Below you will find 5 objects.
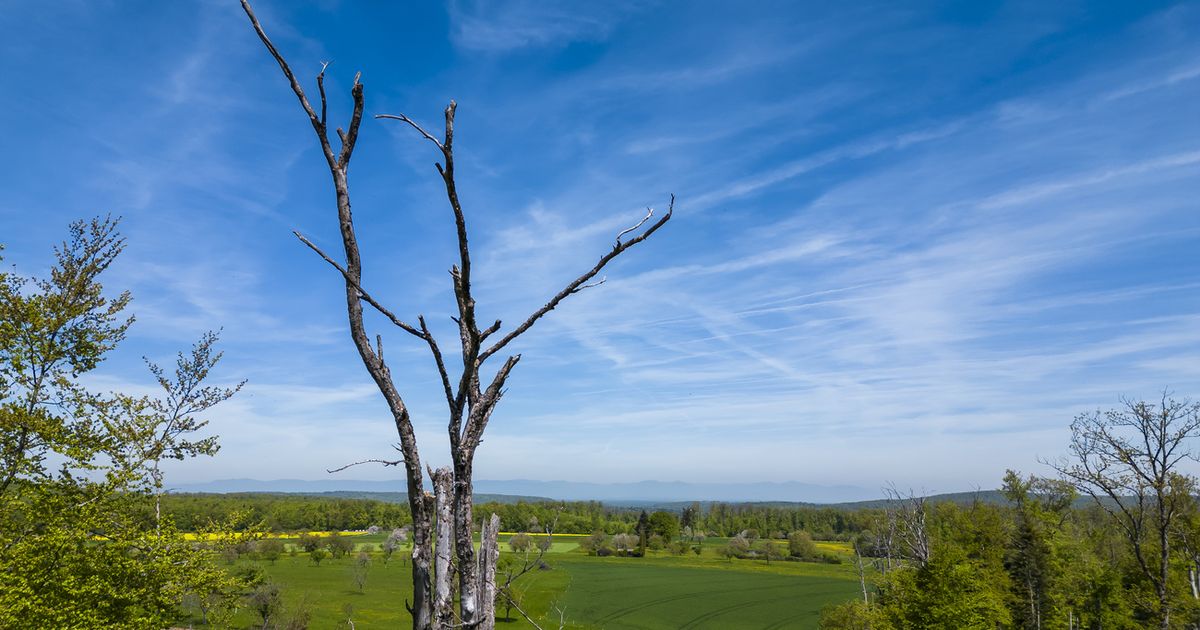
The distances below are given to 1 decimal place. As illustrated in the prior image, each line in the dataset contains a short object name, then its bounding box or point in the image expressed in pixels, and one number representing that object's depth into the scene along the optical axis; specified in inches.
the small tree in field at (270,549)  2950.3
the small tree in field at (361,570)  2433.6
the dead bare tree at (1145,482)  837.2
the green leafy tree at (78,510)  466.0
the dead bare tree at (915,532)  1039.0
